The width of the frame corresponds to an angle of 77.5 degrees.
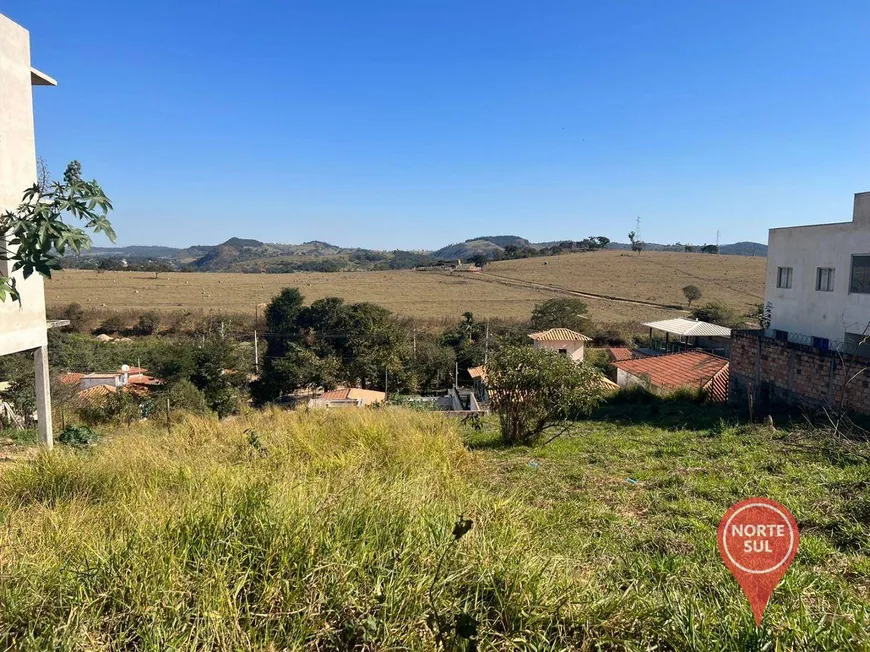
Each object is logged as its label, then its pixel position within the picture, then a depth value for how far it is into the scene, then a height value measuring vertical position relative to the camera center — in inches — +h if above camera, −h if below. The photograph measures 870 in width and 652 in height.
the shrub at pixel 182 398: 701.9 -170.9
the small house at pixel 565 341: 1082.1 -128.4
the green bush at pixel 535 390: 345.4 -72.6
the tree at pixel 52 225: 131.0 +10.7
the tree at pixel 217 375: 861.2 -168.2
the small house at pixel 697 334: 935.0 -93.1
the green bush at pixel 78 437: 339.8 -109.9
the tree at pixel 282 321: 1310.3 -128.1
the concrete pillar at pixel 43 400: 315.0 -78.0
